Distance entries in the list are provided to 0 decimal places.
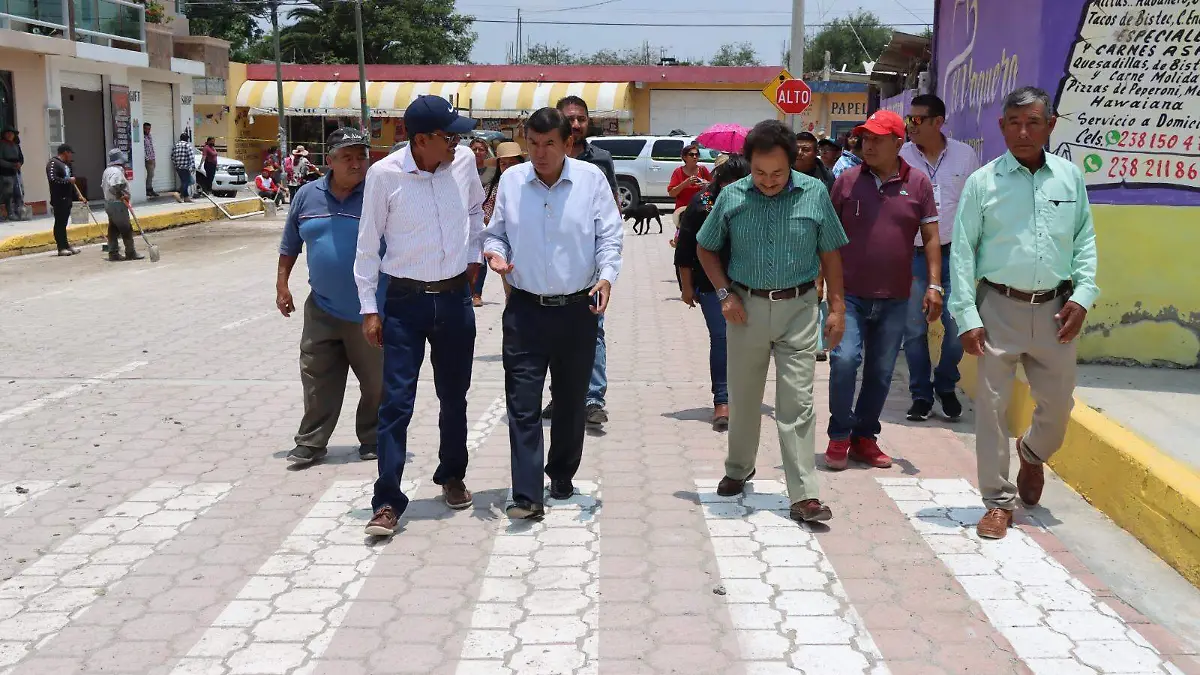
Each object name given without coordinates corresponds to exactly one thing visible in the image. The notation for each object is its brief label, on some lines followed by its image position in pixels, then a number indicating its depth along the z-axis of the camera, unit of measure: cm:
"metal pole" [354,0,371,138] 3697
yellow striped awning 4116
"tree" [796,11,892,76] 8475
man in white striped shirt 495
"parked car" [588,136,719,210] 2738
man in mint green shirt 484
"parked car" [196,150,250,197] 3359
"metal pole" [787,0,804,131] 1947
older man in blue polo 590
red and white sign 1792
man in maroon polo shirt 586
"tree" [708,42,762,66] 9281
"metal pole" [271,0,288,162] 4044
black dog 2167
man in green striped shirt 507
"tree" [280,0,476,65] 5891
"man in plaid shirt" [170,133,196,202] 3091
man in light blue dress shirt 501
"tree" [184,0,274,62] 6288
